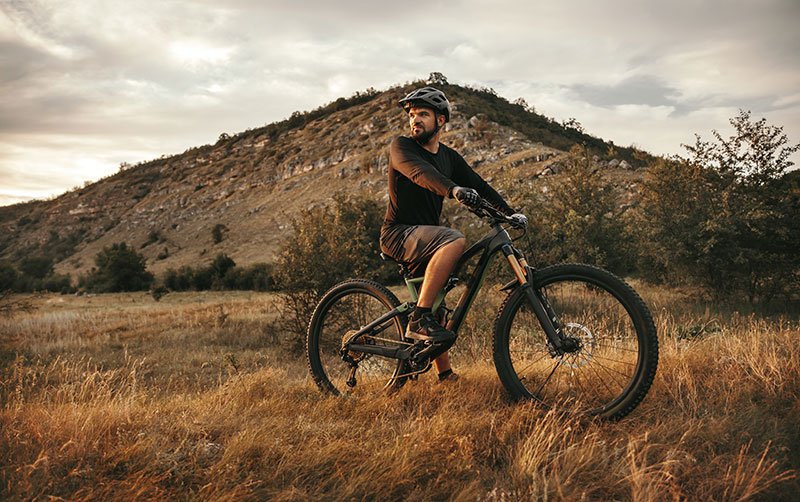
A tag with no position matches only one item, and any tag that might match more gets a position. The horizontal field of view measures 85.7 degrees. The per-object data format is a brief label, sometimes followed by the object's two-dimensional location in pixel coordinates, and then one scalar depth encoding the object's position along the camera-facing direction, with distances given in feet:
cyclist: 10.49
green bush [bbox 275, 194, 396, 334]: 43.83
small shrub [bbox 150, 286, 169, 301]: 97.76
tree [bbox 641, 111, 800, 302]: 44.06
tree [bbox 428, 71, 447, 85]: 246.27
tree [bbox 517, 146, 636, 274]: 48.44
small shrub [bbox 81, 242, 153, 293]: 130.72
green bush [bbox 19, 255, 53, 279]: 171.30
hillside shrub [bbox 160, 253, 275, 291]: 112.16
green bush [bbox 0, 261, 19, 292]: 95.03
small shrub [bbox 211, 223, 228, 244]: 177.66
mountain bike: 9.18
